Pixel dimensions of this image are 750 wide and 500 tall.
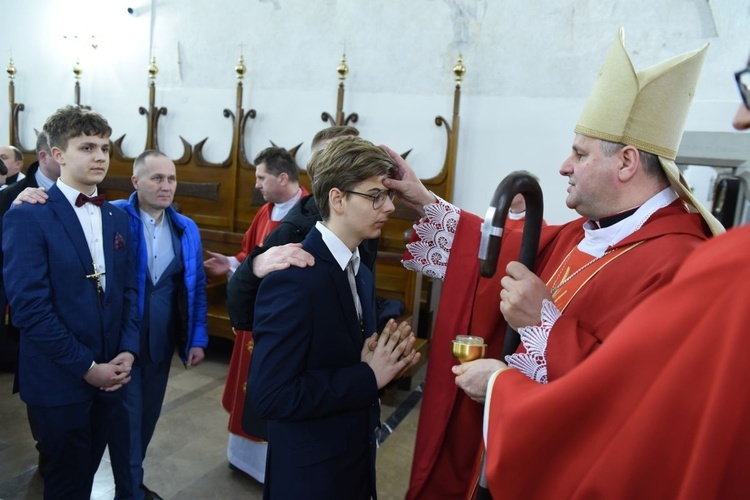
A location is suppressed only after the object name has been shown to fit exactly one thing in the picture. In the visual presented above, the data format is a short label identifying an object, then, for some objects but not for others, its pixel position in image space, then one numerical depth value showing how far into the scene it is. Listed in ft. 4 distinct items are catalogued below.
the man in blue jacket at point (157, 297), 8.20
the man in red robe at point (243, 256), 9.77
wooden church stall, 16.10
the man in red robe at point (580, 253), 4.32
